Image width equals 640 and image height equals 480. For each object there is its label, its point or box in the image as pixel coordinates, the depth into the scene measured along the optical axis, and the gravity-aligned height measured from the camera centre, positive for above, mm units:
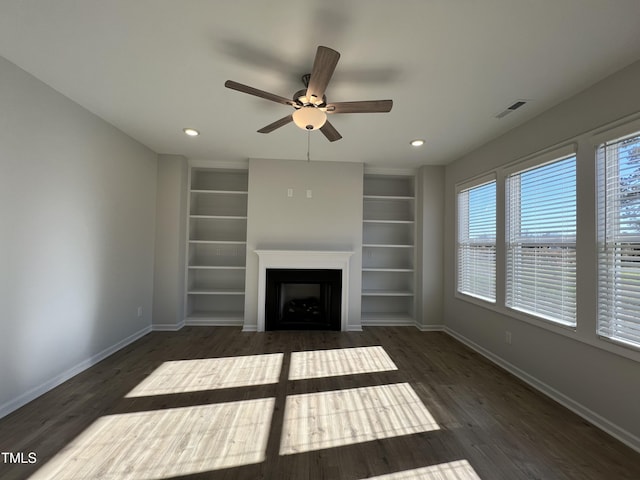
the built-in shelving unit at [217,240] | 4602 +37
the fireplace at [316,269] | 4125 -362
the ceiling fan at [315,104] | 1766 +1000
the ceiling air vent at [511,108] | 2404 +1238
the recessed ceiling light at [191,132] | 3154 +1259
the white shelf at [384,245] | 4379 +4
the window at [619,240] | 1872 +65
